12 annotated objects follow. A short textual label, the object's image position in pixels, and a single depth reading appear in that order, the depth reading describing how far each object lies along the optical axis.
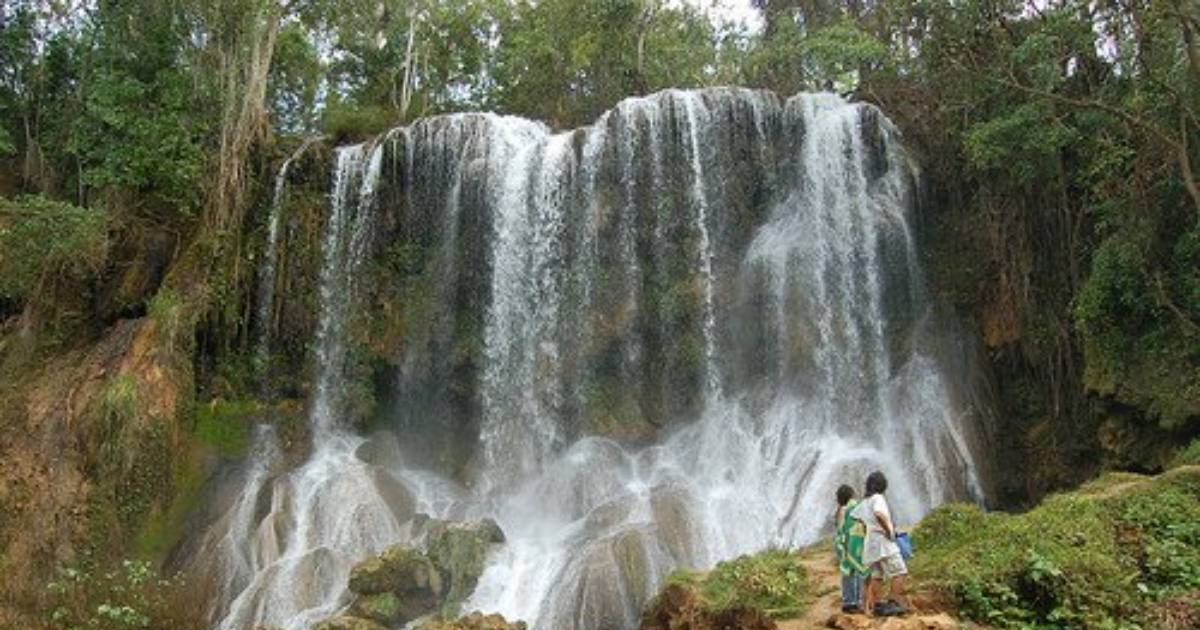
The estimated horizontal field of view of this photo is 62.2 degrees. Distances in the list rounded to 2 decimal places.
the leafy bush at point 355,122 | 20.05
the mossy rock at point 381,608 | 11.16
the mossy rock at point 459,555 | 11.84
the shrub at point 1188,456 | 11.12
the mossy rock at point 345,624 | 9.87
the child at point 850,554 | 7.10
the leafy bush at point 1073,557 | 6.93
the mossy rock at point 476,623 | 9.45
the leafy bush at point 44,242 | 15.34
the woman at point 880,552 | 6.95
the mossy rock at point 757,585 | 7.93
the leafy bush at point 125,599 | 12.25
